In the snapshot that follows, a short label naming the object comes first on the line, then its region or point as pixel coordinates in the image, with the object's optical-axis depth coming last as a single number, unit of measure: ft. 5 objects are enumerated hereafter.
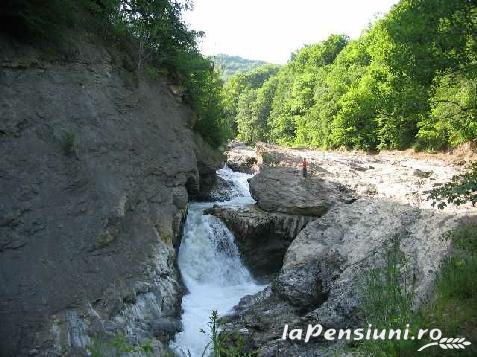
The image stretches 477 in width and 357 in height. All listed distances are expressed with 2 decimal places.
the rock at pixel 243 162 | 82.28
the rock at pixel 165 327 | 32.01
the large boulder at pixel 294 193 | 51.48
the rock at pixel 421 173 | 61.25
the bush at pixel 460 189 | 19.34
